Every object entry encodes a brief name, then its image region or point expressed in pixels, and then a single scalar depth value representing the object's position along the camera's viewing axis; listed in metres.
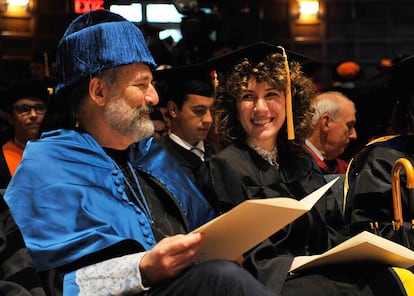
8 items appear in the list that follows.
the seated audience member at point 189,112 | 5.13
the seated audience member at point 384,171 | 3.55
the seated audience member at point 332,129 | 5.47
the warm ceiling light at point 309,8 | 12.21
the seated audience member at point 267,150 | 3.25
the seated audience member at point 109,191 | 2.47
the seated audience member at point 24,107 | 5.85
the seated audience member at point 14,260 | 2.46
